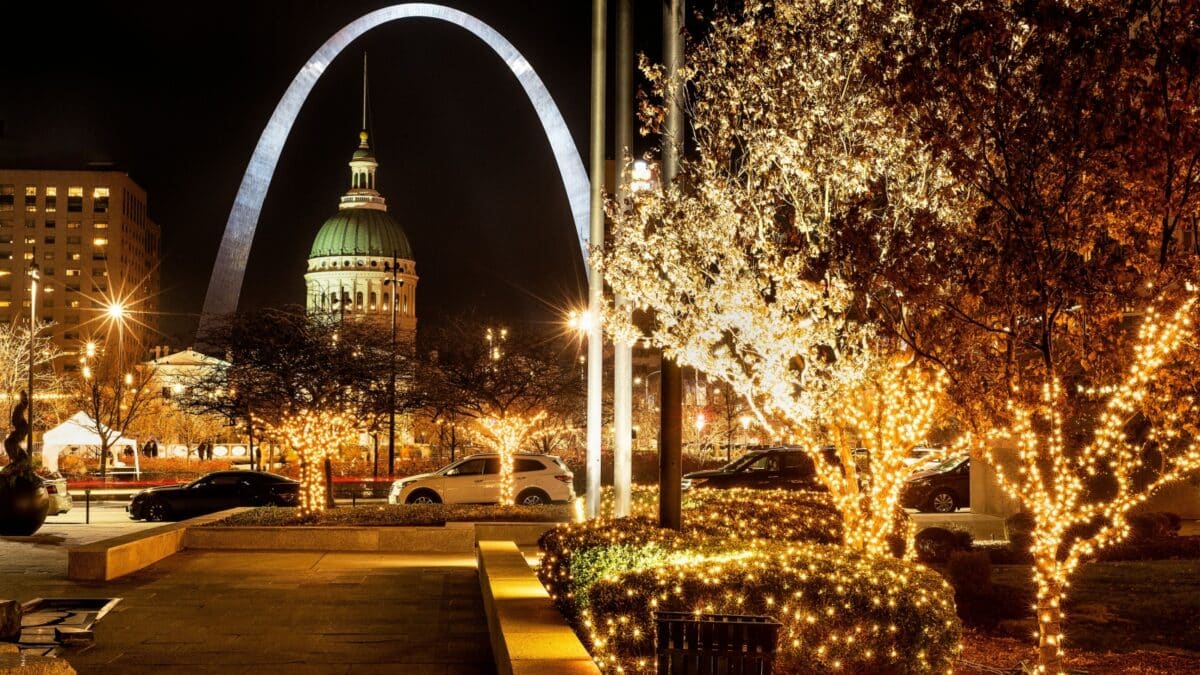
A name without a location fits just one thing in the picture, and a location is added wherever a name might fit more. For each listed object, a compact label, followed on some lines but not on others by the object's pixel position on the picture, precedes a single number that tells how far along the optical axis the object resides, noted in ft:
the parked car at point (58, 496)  103.30
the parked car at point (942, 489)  102.37
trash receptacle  23.70
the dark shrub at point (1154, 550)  68.74
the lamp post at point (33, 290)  98.97
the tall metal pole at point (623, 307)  49.03
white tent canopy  161.38
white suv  103.24
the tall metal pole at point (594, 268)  54.90
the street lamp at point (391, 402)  129.90
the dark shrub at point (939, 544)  67.05
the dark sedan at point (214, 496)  107.14
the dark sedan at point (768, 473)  100.07
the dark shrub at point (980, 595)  52.42
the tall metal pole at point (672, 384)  39.86
